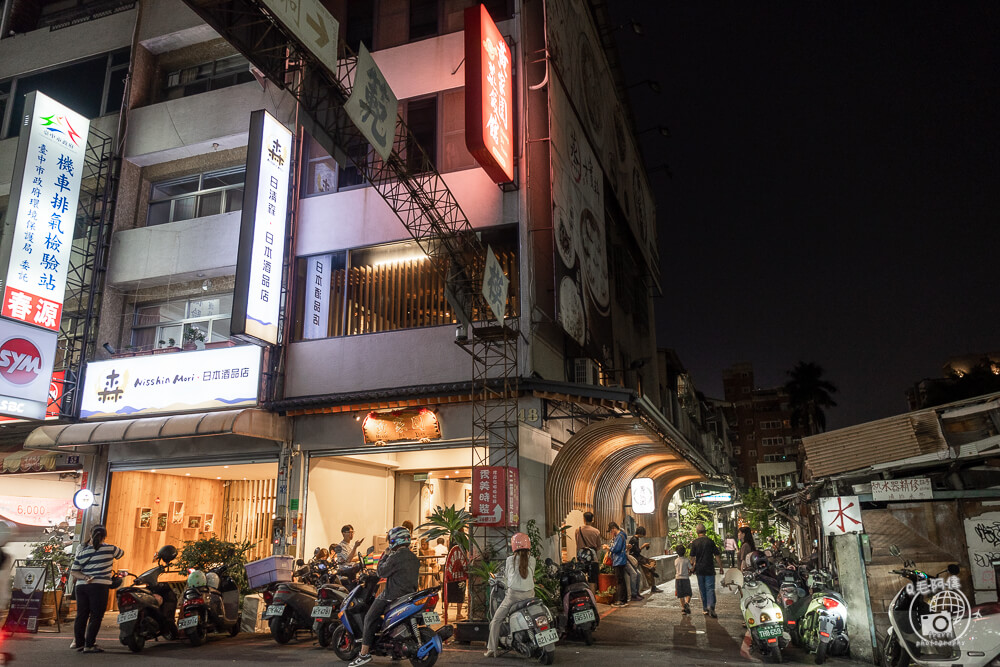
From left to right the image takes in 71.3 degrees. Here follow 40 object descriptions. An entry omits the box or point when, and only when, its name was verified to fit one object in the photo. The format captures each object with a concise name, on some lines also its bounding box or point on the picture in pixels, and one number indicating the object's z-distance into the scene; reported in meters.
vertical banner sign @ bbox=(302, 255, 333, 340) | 16.16
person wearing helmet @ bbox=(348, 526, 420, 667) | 8.52
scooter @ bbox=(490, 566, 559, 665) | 8.93
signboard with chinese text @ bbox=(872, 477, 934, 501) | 9.58
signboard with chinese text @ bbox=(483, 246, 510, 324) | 12.40
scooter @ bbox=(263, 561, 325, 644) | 11.00
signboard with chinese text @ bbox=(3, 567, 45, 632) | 12.56
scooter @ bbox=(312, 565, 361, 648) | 10.46
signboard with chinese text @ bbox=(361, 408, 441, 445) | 14.60
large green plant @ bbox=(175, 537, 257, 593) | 13.45
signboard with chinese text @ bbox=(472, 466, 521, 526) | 12.61
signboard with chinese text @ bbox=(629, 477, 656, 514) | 22.59
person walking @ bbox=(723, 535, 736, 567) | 28.02
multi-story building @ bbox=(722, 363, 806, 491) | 94.12
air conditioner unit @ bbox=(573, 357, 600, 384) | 16.25
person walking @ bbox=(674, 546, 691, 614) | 14.34
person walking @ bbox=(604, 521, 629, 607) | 16.59
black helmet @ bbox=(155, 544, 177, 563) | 10.65
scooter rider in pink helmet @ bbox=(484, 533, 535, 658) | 9.25
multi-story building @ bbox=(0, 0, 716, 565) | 14.48
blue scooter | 8.36
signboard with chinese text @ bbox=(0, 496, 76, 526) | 17.92
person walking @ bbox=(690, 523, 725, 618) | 13.80
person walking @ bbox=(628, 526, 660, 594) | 19.03
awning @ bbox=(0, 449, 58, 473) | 17.55
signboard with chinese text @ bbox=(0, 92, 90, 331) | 15.16
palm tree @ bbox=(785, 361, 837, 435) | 83.12
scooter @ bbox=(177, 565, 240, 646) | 10.87
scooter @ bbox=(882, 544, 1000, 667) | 6.87
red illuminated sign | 13.66
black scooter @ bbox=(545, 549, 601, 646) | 10.67
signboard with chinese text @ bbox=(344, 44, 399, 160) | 10.96
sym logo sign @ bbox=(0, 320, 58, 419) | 14.22
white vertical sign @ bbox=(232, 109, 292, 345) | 14.28
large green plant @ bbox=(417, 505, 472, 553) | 12.62
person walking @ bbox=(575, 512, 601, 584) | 14.73
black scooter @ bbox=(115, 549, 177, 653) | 10.13
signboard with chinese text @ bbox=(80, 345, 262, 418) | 15.38
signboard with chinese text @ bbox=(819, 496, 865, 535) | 9.18
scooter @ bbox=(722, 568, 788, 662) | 9.07
